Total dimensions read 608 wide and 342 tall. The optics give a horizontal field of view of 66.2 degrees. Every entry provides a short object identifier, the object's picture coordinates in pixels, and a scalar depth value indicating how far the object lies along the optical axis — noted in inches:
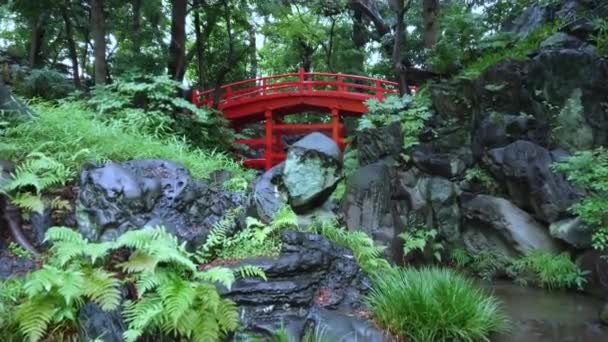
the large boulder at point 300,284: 172.9
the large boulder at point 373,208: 299.1
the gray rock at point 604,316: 220.7
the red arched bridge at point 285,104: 608.4
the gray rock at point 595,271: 261.7
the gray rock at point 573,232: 278.1
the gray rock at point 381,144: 354.9
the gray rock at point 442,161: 354.3
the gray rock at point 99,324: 147.1
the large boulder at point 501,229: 308.2
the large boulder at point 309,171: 275.1
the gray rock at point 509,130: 332.5
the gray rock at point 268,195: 242.4
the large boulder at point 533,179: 294.4
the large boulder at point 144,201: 194.9
